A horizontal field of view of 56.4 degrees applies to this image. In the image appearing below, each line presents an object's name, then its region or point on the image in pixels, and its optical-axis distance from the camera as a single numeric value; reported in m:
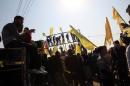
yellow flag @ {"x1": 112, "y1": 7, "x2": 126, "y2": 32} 5.95
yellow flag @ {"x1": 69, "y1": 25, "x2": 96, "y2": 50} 6.16
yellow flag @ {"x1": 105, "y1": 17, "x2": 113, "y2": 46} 6.22
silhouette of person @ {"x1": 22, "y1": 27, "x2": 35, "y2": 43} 2.48
